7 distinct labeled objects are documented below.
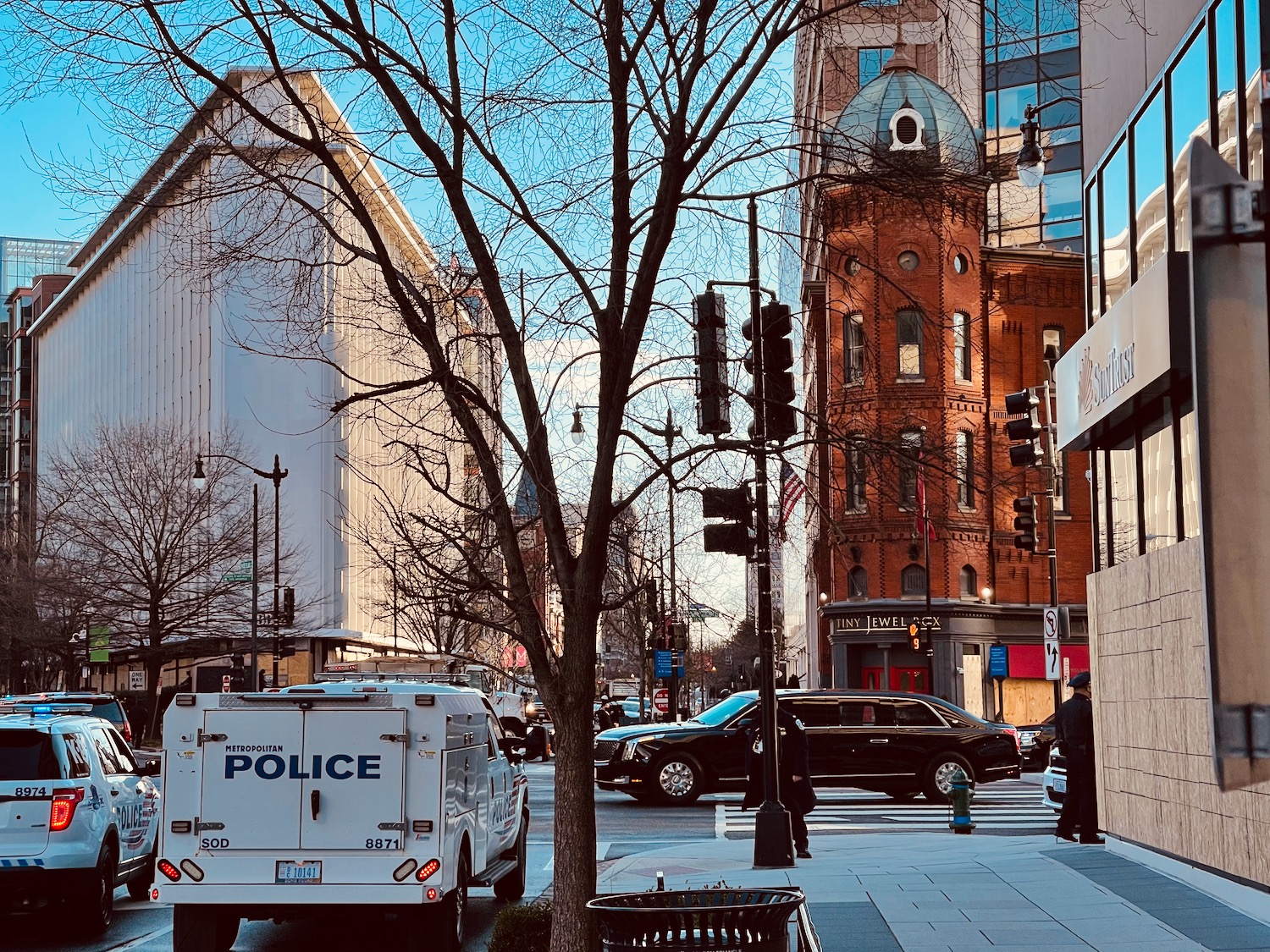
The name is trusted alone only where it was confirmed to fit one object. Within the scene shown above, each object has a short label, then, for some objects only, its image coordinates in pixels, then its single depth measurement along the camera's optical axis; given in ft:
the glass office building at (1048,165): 220.84
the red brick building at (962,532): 179.52
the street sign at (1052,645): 85.51
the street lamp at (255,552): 143.95
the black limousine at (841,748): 87.15
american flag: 54.47
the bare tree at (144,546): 175.22
